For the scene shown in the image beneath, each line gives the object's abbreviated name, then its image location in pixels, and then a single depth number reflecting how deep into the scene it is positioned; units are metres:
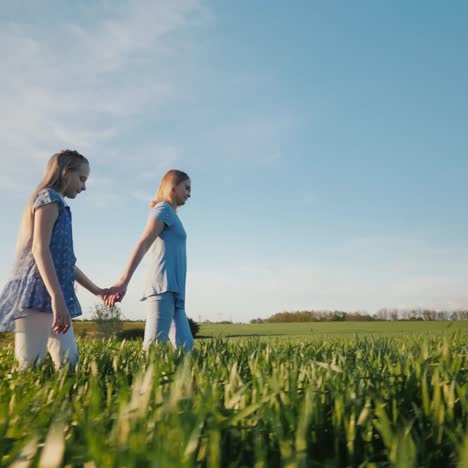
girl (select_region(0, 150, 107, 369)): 4.09
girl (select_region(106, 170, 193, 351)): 5.59
